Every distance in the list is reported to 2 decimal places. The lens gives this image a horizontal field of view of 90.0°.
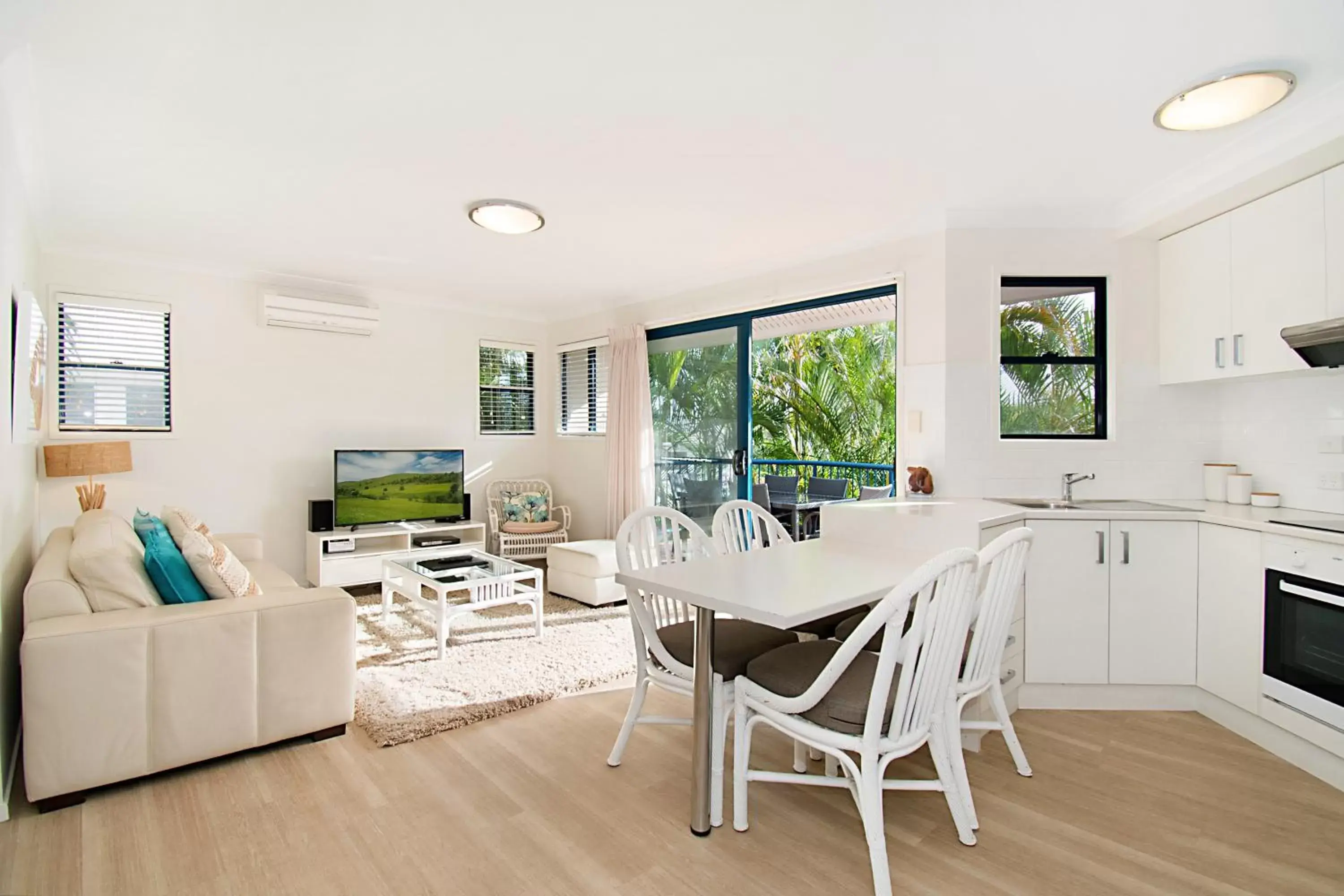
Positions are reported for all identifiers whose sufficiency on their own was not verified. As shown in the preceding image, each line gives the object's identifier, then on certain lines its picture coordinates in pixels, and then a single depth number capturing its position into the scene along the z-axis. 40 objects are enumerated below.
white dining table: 1.80
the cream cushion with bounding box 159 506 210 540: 2.87
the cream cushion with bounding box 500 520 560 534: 5.77
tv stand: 4.92
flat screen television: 5.21
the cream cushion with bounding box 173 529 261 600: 2.62
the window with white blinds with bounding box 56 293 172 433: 4.36
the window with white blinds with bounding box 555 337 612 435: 6.21
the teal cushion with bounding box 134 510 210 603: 2.58
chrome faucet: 3.47
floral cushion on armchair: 5.94
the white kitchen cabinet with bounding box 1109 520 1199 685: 3.00
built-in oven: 2.37
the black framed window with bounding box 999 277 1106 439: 3.65
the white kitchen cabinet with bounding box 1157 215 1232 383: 3.15
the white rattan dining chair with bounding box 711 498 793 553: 2.95
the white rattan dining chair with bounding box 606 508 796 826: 2.18
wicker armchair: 5.84
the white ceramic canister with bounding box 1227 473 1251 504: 3.24
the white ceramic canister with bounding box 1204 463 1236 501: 3.37
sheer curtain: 5.57
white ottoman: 4.70
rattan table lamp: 3.78
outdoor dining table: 6.11
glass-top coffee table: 3.62
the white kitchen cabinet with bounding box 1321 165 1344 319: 2.58
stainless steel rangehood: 2.52
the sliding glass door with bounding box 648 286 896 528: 5.12
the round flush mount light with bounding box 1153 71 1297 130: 2.25
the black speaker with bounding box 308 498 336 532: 5.06
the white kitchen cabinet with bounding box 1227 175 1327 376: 2.70
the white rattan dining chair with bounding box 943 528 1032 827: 2.00
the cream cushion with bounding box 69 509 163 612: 2.42
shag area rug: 2.93
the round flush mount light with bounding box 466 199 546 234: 3.51
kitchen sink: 3.16
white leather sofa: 2.15
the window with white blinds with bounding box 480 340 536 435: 6.36
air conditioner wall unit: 5.02
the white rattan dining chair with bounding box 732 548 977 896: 1.66
